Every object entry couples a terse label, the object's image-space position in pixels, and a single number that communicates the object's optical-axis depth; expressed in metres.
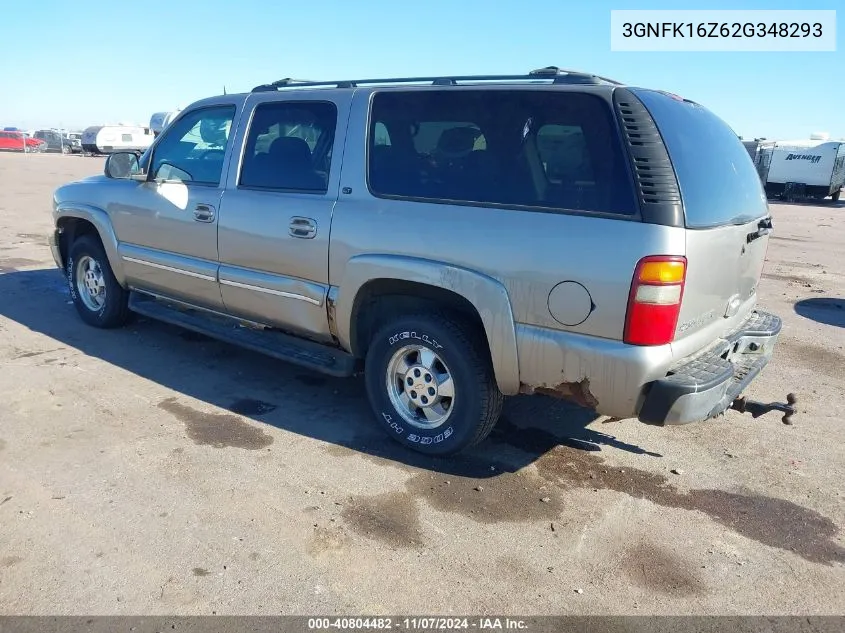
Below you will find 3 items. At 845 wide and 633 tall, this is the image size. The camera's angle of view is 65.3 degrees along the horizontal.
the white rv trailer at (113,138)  44.78
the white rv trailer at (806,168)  28.59
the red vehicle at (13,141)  50.22
